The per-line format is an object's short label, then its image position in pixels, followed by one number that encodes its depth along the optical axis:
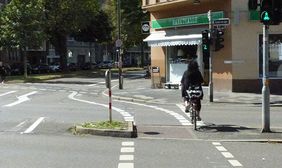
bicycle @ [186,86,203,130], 15.13
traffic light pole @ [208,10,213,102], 24.62
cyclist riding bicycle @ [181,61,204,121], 15.35
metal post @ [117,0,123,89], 35.44
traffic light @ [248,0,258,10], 14.26
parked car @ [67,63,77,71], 83.24
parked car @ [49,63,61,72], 77.85
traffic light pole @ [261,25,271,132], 13.80
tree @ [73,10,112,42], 78.94
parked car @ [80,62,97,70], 88.64
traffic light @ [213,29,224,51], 24.59
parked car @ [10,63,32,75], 70.12
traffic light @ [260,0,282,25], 13.78
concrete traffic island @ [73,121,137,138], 13.41
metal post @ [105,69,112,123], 14.77
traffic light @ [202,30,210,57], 24.48
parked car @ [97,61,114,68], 96.47
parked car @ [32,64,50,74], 74.89
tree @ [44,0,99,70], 62.47
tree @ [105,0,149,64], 66.25
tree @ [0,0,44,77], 50.81
